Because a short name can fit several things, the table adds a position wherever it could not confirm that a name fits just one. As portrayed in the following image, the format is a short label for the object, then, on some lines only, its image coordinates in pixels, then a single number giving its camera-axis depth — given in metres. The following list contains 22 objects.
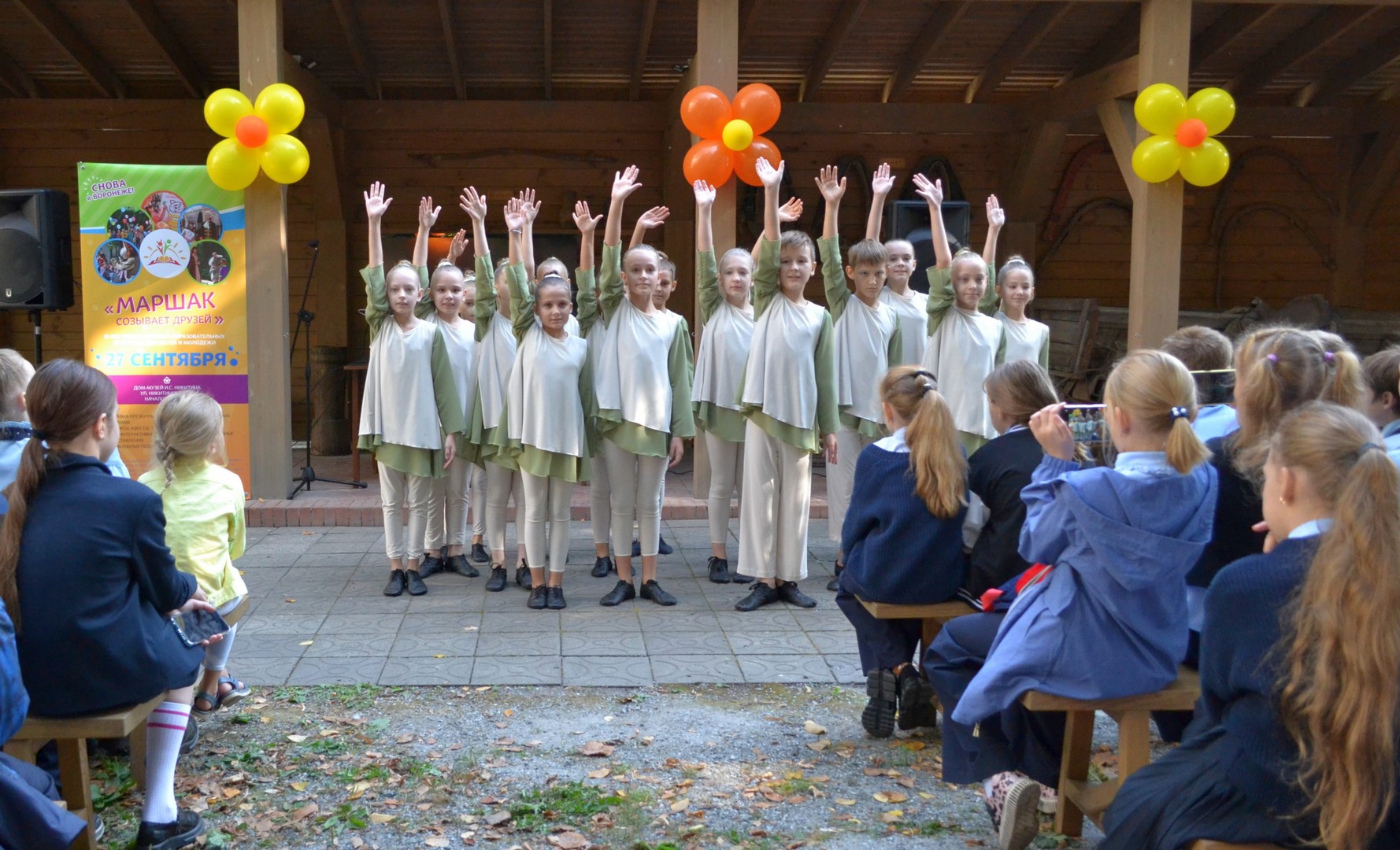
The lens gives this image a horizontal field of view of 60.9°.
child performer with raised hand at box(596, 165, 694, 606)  5.64
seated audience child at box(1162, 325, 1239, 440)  3.67
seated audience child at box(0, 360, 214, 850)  2.91
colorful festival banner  7.57
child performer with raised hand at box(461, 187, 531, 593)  6.04
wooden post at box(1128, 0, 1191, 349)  7.97
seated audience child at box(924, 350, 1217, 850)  2.86
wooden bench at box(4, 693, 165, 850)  2.90
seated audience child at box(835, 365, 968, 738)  3.73
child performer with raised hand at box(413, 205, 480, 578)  6.16
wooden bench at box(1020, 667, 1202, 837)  2.98
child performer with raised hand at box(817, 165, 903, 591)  6.05
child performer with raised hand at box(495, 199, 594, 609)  5.57
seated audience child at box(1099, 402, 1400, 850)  2.02
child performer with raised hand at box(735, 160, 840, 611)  5.68
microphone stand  8.27
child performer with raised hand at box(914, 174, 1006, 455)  5.84
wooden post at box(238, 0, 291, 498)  7.57
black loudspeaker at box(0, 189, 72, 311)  7.01
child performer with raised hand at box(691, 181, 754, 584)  6.21
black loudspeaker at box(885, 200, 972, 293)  8.34
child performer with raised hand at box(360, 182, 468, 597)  5.89
